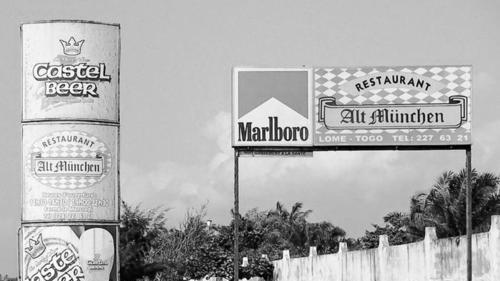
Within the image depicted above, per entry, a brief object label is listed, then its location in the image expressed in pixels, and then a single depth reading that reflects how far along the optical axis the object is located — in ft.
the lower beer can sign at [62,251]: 141.08
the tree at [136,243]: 170.09
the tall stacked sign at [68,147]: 139.95
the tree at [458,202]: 187.73
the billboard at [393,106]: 118.21
